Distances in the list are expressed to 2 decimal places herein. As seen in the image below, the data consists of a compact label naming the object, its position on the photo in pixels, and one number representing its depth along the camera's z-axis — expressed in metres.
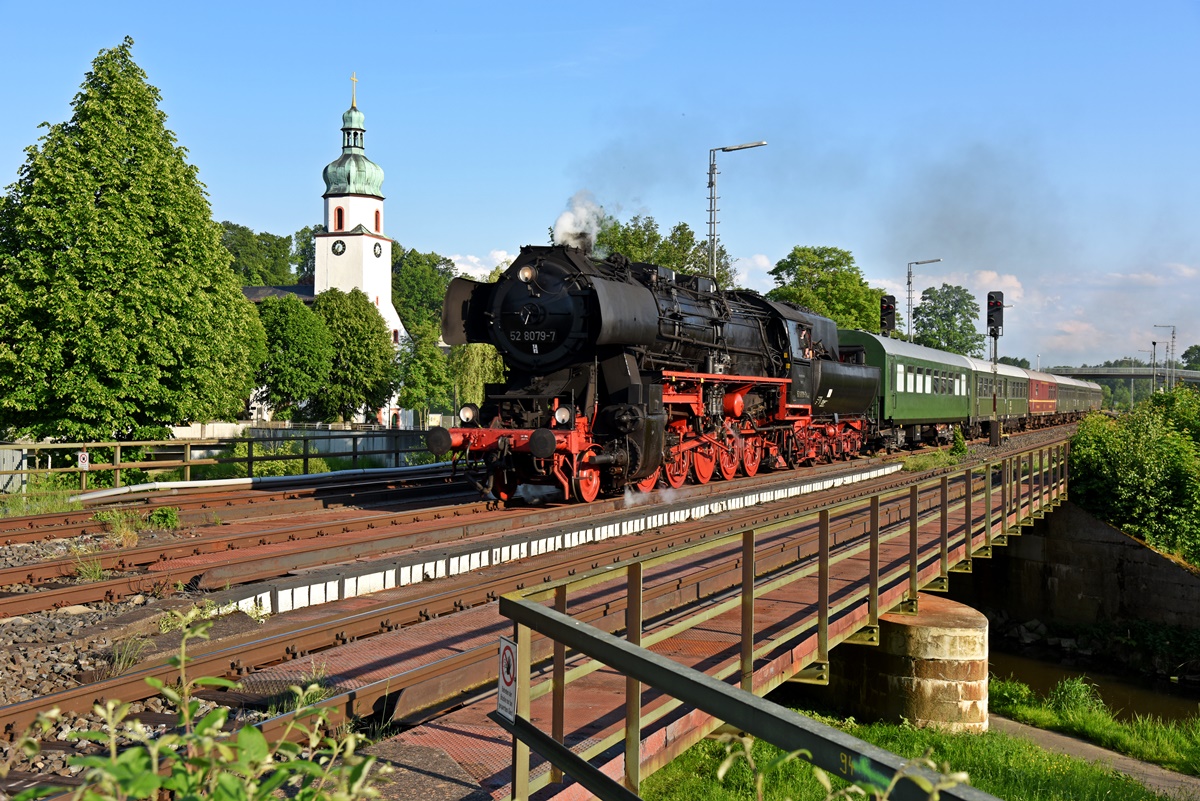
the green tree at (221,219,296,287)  109.19
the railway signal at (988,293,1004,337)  27.88
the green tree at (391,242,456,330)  113.69
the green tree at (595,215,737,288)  33.16
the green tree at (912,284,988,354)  124.38
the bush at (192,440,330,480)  26.28
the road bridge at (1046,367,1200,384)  118.06
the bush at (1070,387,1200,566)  19.53
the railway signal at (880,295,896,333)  29.03
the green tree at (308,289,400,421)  60.00
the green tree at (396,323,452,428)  62.94
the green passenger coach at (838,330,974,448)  26.55
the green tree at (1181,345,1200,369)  167.75
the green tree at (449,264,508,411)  33.94
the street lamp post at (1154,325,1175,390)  79.81
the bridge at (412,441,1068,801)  2.63
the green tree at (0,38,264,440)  20.06
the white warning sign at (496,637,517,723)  3.63
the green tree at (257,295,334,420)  57.00
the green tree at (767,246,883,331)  54.34
